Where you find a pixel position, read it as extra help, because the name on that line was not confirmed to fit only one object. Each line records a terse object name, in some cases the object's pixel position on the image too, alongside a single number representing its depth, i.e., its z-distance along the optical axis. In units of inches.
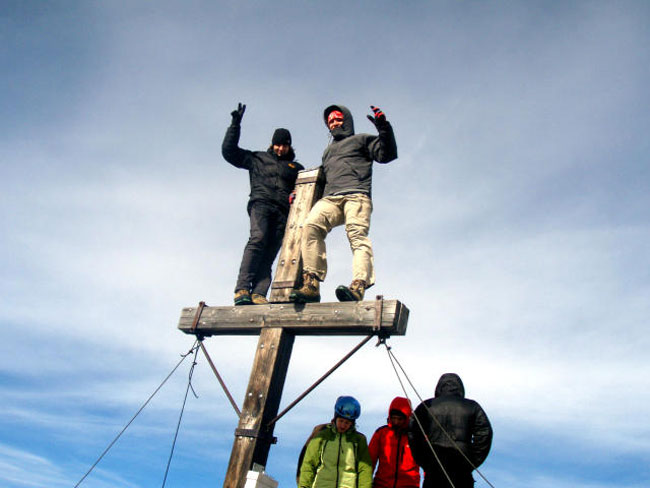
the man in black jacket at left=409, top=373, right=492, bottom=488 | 179.8
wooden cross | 187.9
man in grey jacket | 217.8
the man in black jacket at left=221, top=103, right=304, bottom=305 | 253.6
